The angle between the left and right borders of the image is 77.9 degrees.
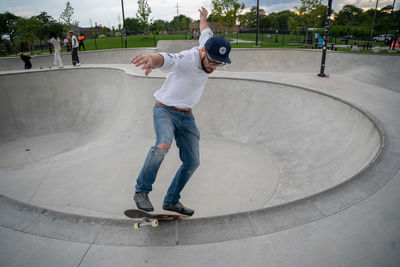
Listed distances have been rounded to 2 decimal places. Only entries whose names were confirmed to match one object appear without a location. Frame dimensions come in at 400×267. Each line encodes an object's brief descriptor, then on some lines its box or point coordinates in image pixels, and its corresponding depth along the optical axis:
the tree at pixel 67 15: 45.79
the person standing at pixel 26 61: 15.26
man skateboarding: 2.50
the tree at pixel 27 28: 29.75
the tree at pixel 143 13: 43.38
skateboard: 2.60
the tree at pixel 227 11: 33.13
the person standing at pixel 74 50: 12.95
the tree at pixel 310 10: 29.81
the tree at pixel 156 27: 87.88
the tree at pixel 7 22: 53.97
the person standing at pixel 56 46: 12.85
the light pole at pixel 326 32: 9.33
